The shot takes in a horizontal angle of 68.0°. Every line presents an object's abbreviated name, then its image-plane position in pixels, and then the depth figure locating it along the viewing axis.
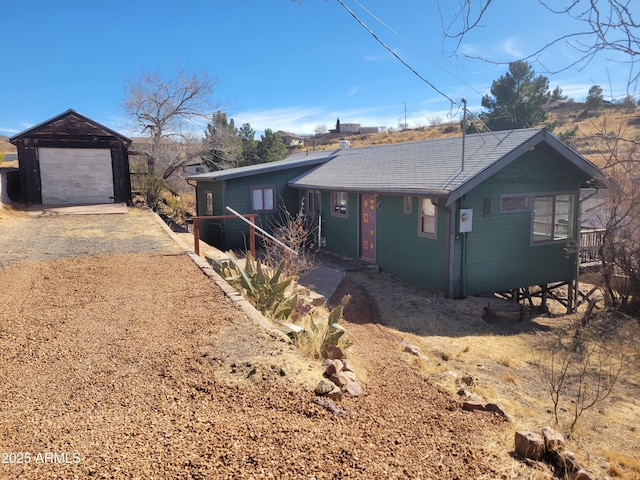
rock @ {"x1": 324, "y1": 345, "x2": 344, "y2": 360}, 5.30
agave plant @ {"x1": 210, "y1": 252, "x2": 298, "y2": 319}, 6.76
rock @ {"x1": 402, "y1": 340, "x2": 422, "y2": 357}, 6.81
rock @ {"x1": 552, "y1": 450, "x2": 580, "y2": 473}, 3.43
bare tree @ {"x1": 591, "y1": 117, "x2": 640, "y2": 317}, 10.76
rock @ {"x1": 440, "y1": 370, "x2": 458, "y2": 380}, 5.47
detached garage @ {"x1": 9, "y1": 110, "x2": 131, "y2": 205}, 17.67
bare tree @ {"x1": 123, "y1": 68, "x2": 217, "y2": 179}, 27.80
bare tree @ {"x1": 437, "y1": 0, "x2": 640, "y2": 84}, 2.60
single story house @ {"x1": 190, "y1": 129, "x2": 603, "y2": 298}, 11.18
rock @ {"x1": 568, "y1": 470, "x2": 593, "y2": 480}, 3.28
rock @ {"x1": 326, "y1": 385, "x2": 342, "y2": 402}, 4.09
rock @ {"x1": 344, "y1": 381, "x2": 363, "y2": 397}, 4.29
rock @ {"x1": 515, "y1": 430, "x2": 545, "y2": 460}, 3.53
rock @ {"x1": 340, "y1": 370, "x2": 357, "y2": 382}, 4.62
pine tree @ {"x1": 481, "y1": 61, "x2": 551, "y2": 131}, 35.88
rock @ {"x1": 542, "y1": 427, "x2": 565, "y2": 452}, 3.59
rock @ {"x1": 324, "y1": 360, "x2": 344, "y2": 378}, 4.55
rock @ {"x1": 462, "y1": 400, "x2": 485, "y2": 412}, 4.27
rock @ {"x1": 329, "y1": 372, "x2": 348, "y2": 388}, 4.38
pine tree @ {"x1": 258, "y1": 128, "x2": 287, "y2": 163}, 37.75
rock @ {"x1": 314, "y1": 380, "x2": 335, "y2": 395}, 4.08
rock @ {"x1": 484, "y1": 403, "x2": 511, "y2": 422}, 4.20
